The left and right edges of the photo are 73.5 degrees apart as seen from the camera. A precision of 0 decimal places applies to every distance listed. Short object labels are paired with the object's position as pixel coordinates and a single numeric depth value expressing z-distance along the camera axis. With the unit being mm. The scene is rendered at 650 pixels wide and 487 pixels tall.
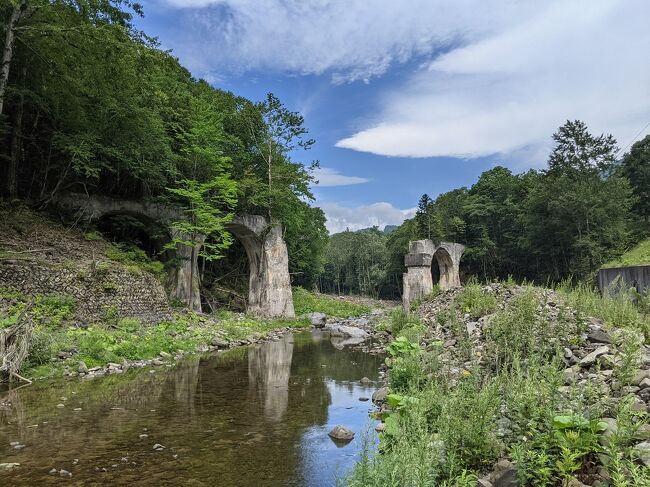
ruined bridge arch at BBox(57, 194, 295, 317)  22359
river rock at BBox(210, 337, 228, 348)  15102
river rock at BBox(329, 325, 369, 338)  19556
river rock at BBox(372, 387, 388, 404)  7529
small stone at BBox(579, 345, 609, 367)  5749
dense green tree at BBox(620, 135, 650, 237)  37150
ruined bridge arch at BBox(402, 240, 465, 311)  28266
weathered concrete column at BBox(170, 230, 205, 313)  22141
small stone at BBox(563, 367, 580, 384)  5281
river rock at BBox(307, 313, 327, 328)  26033
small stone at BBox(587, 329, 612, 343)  6785
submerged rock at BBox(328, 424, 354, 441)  5902
